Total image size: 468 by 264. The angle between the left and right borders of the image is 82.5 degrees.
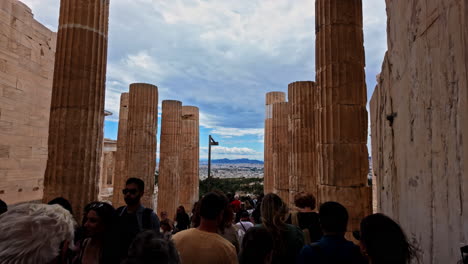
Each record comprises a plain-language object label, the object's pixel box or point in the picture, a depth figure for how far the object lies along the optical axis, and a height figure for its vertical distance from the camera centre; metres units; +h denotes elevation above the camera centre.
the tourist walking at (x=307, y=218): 3.68 -0.88
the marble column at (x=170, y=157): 15.52 -0.14
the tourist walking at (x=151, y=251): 1.51 -0.55
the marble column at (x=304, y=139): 11.17 +0.76
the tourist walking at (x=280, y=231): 2.78 -0.80
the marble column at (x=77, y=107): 6.20 +1.12
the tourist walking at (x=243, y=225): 4.45 -1.17
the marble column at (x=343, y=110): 6.66 +1.22
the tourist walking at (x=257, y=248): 2.11 -0.73
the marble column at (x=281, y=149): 14.73 +0.44
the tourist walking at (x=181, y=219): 7.59 -1.85
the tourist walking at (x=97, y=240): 2.69 -0.90
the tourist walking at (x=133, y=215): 3.21 -0.79
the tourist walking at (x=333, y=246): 2.10 -0.72
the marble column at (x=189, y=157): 19.56 -0.14
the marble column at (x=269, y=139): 20.89 +1.40
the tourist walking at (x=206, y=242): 2.13 -0.72
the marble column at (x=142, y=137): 12.89 +0.84
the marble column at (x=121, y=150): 14.71 +0.26
